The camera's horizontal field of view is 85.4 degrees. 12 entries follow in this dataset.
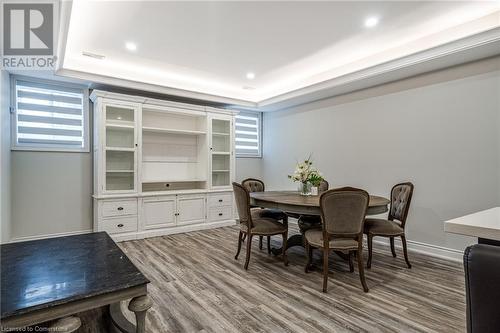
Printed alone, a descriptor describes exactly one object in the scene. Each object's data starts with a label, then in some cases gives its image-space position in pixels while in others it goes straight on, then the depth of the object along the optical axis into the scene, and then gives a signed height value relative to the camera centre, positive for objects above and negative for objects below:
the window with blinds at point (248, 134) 6.09 +0.70
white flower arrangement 3.54 -0.13
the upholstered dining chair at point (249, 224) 3.08 -0.70
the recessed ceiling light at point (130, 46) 3.39 +1.50
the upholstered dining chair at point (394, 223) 2.96 -0.66
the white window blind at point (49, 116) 3.86 +0.70
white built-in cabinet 4.14 -0.04
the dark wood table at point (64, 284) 1.18 -0.61
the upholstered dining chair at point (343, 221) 2.45 -0.51
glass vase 3.60 -0.31
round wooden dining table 2.73 -0.41
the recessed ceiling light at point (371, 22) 2.82 +1.54
